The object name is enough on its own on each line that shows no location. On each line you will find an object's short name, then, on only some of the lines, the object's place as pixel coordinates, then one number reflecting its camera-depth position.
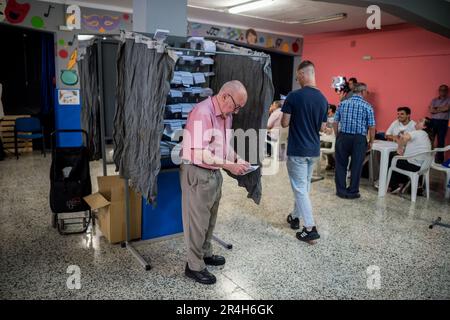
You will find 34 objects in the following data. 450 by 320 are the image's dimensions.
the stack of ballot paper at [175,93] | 3.19
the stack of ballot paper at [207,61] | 3.33
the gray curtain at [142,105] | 2.81
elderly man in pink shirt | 2.64
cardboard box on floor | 3.38
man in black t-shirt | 3.64
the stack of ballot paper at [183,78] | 3.18
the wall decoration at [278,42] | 10.95
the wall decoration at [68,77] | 7.58
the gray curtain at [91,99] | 3.63
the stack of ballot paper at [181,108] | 3.23
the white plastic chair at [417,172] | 5.23
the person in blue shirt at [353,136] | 5.12
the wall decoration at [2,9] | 6.85
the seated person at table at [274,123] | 6.69
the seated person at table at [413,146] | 5.20
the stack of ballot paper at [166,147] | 3.20
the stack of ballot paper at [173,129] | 3.25
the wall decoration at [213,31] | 9.61
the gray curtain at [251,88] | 3.19
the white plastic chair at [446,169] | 5.27
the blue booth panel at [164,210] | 3.49
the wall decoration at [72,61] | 7.60
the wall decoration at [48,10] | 7.30
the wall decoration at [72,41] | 7.57
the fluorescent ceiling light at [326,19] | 8.24
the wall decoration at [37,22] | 7.20
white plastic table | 5.48
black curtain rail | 3.02
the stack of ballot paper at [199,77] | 3.30
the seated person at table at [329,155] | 6.92
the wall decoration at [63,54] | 7.53
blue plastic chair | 7.03
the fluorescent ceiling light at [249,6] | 7.33
